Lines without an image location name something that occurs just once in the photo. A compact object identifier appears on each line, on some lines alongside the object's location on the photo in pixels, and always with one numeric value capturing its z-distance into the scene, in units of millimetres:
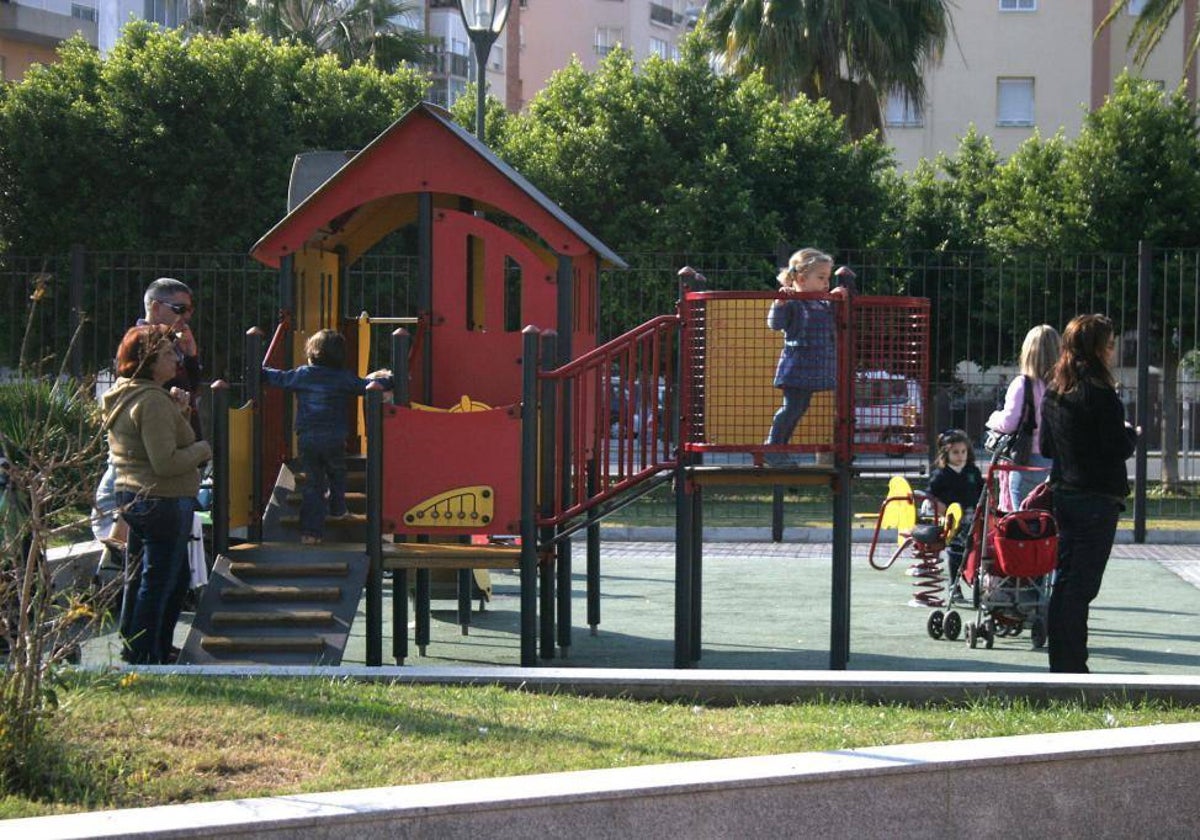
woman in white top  9602
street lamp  14922
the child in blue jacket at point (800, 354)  9148
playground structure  9086
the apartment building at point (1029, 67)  51250
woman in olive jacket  8406
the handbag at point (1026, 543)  9492
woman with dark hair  8266
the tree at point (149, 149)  24547
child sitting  11914
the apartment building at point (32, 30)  49688
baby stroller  9508
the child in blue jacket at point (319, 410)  9680
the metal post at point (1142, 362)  16703
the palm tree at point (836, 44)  35188
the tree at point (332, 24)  45531
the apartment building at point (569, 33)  68938
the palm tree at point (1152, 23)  25702
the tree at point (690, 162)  25703
